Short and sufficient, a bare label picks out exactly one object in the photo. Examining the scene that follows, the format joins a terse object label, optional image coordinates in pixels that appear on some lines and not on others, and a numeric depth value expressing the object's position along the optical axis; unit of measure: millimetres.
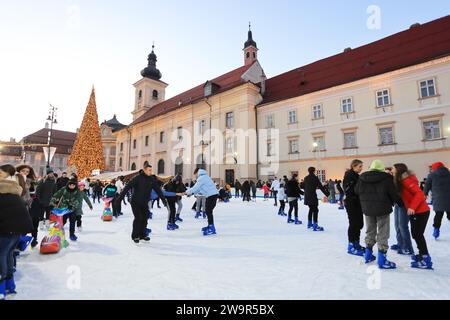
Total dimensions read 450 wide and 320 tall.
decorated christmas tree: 31812
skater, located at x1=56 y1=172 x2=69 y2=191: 8333
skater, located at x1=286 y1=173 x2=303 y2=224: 8844
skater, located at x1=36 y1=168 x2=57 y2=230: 6465
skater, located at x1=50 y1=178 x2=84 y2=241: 6063
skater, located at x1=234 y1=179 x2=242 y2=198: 23623
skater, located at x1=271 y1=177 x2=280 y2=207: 15578
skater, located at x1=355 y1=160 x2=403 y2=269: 4047
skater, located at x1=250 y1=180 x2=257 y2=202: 22394
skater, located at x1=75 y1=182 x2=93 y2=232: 6671
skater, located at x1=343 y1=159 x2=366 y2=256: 5016
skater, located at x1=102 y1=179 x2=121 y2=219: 10328
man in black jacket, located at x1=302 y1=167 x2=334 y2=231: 7551
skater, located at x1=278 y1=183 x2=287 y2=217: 11362
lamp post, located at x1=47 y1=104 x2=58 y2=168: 23061
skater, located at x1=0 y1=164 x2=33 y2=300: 3039
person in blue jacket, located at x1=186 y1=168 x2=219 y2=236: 7070
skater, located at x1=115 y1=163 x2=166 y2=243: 5945
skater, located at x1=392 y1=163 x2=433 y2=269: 4125
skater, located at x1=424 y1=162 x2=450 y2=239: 5883
